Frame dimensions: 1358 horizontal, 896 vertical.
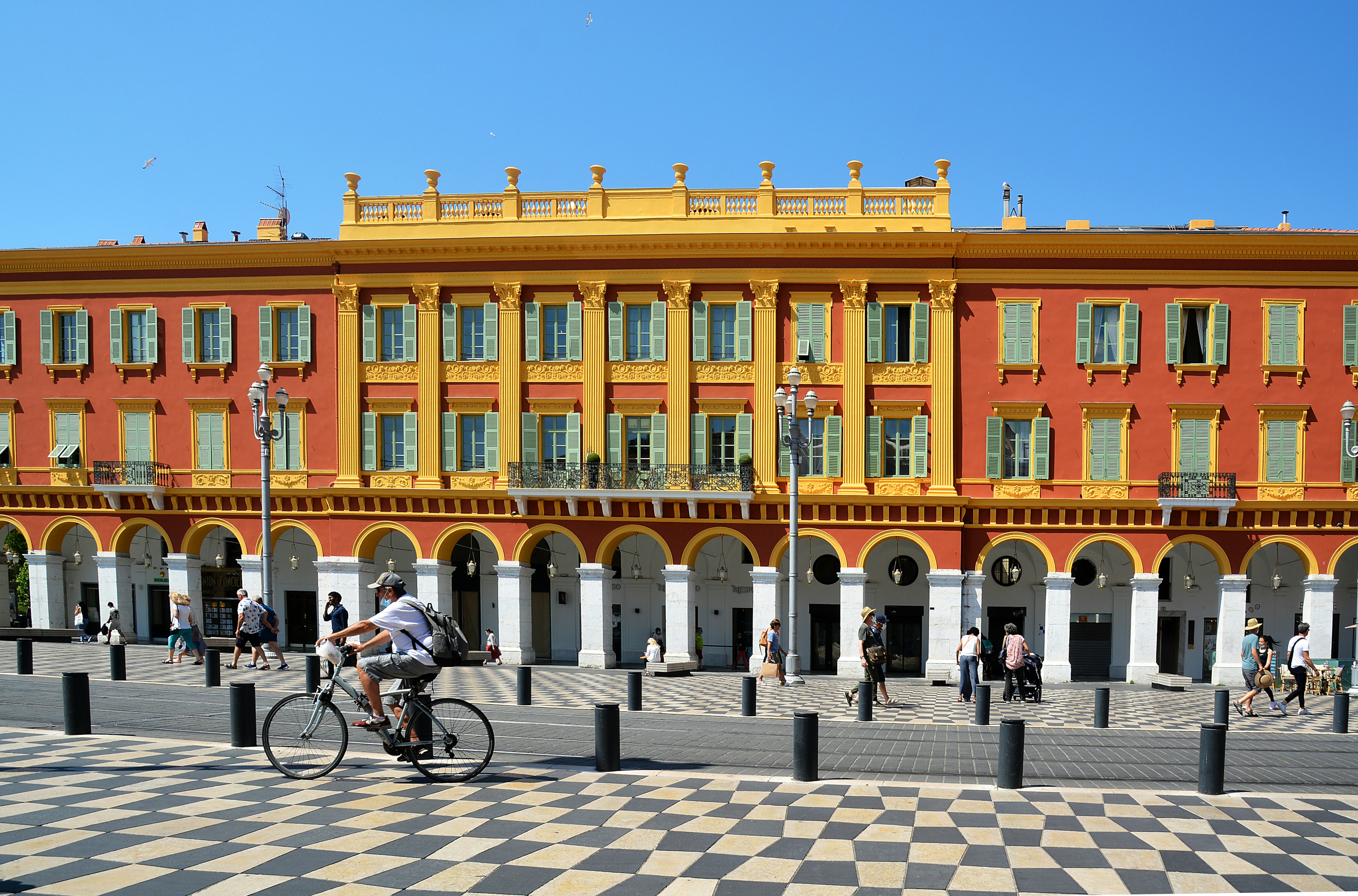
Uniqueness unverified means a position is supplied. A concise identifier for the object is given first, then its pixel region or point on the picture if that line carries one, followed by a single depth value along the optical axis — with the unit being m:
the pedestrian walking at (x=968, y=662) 20.20
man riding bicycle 9.41
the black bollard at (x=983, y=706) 16.72
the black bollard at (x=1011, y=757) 10.05
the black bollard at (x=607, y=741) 10.73
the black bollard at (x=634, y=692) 17.34
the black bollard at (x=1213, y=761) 9.95
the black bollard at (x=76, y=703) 12.44
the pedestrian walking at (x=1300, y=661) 18.67
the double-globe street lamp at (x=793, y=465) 22.94
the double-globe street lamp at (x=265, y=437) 22.55
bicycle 9.66
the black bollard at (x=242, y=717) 11.55
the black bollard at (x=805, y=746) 10.48
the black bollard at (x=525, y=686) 18.48
